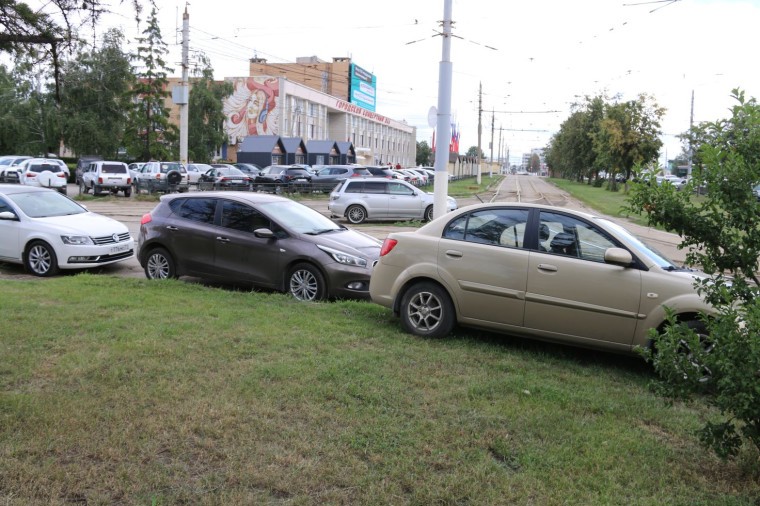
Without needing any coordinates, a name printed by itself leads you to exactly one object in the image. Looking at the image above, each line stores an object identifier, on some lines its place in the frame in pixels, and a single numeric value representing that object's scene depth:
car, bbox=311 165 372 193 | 37.81
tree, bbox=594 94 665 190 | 55.09
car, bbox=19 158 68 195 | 31.78
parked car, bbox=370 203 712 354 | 5.95
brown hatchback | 8.96
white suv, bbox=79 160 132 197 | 32.78
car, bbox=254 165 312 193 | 34.88
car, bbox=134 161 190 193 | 33.94
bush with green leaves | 3.43
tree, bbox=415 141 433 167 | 162.88
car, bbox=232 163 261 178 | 46.97
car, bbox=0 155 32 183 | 35.88
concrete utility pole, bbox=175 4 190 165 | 35.72
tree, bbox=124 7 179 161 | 54.81
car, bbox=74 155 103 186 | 42.12
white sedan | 10.90
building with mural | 76.31
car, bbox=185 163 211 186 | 40.69
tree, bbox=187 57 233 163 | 64.12
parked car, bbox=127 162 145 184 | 37.91
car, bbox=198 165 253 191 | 33.75
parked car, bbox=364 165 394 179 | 42.62
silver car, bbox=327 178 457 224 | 22.73
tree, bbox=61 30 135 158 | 51.34
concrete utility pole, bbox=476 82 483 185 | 63.84
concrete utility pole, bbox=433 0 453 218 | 13.95
